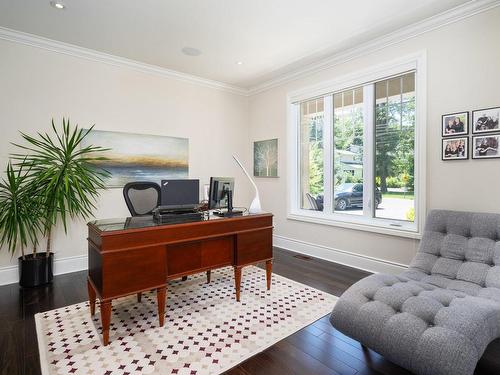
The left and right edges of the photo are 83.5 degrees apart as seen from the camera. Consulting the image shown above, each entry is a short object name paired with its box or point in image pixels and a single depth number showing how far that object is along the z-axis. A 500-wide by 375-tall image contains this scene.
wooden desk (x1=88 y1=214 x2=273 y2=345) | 1.96
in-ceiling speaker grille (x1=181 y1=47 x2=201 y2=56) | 3.68
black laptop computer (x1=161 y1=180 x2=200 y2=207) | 2.44
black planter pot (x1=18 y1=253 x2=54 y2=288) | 3.10
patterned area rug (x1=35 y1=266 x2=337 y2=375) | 1.83
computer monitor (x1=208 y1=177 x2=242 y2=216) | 2.85
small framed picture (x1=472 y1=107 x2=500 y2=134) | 2.58
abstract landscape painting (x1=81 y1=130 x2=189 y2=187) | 3.85
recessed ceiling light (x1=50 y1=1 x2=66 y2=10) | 2.69
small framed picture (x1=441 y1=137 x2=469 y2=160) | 2.76
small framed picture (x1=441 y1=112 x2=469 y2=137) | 2.76
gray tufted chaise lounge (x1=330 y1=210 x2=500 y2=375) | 1.41
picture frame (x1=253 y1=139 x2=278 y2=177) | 4.89
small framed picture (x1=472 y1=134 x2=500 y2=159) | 2.59
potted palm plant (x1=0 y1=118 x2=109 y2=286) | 3.05
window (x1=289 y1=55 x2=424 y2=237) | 3.30
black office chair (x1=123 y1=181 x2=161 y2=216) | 3.08
